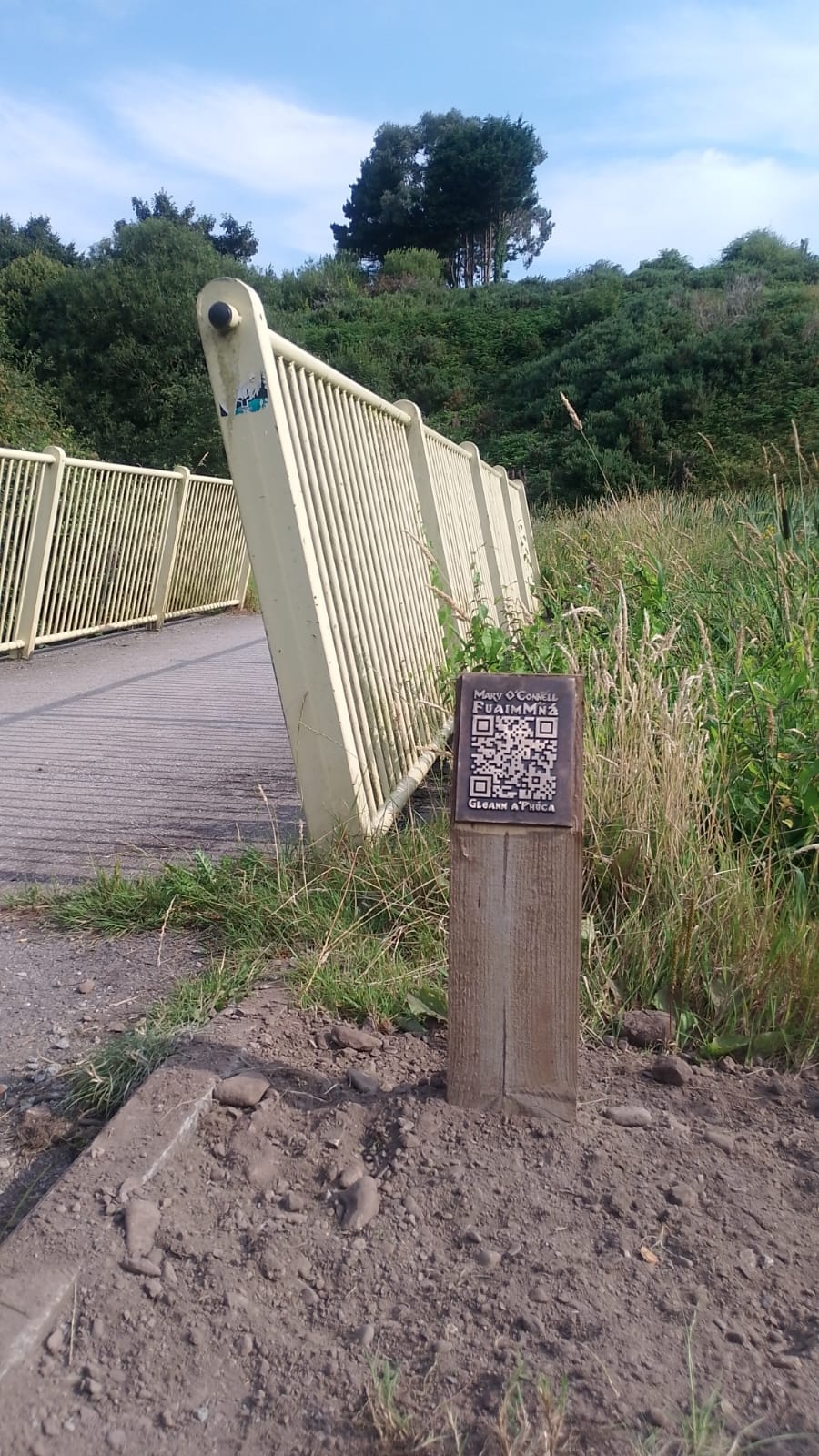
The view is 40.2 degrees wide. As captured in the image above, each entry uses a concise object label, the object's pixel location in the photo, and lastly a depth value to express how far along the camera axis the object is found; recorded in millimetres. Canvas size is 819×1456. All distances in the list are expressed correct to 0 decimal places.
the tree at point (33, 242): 52144
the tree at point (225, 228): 54906
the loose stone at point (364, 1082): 2295
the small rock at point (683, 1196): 1958
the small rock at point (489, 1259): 1803
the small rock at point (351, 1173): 2002
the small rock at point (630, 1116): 2203
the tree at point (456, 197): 54906
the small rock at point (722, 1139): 2139
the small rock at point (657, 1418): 1492
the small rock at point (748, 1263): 1805
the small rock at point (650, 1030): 2576
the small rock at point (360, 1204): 1902
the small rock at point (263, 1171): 2012
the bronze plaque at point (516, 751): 2070
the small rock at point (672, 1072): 2383
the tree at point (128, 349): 28016
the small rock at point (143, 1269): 1788
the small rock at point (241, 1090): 2213
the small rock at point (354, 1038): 2477
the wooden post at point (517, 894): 2078
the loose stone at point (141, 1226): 1828
